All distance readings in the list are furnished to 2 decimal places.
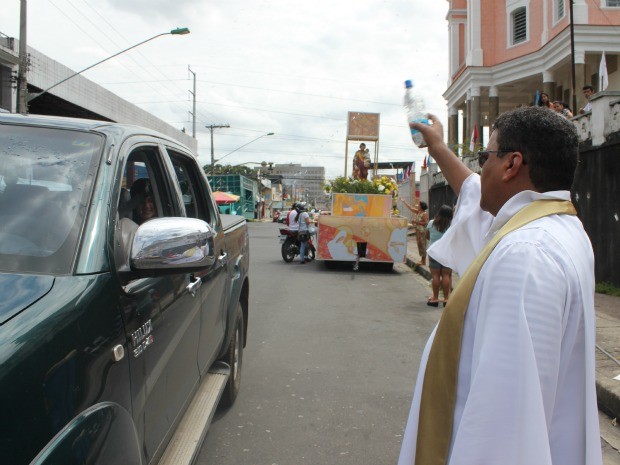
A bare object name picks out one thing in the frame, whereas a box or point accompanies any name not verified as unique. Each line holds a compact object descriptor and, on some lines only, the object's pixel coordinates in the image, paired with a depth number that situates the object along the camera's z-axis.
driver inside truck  3.00
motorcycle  15.68
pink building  19.75
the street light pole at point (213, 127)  55.72
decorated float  13.33
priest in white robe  1.28
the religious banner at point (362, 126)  20.80
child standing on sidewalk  8.97
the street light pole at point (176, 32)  16.69
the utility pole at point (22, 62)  16.33
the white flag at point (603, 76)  12.77
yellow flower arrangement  15.51
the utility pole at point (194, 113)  44.65
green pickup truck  1.42
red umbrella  36.44
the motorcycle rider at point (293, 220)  15.55
